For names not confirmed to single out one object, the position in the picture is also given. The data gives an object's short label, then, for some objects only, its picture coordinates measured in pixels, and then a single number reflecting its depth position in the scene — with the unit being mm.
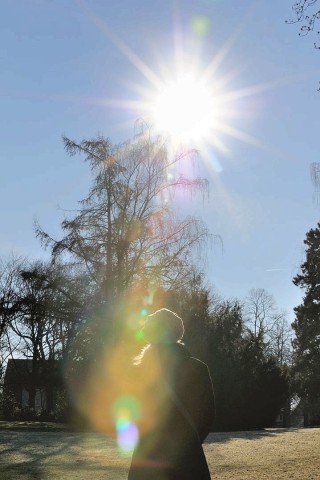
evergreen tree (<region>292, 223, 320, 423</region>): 41094
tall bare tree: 25781
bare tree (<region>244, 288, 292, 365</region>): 57719
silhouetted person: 4066
